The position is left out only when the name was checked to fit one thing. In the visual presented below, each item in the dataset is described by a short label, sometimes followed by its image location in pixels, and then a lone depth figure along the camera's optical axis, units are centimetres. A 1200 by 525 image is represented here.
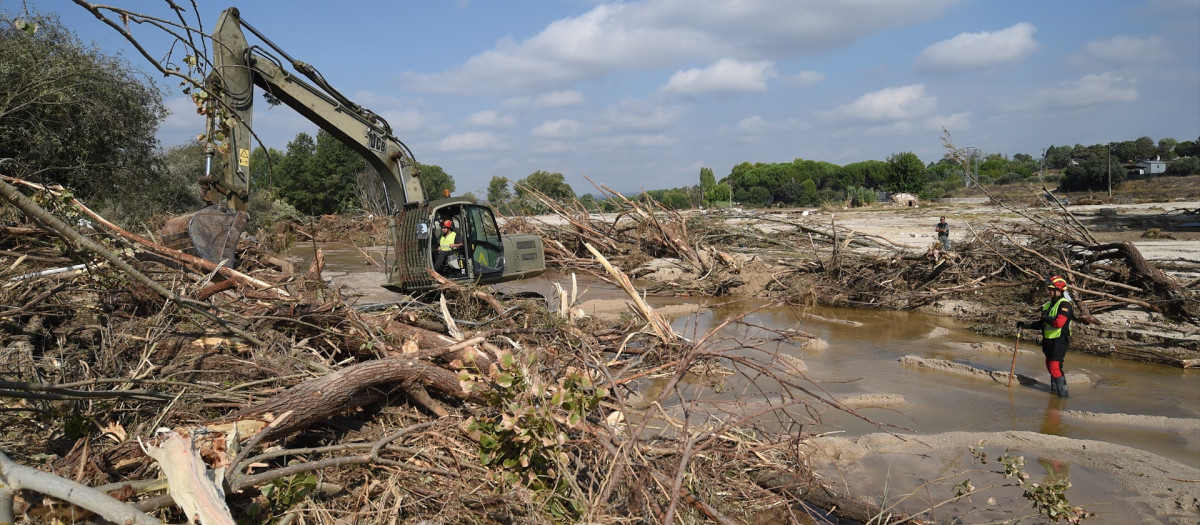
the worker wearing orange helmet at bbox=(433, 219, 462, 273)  927
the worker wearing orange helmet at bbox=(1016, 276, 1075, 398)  730
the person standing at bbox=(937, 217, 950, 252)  1455
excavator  803
